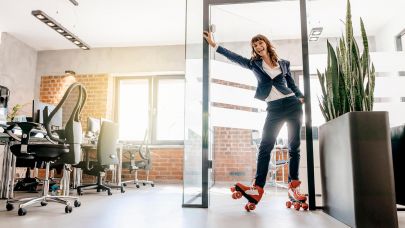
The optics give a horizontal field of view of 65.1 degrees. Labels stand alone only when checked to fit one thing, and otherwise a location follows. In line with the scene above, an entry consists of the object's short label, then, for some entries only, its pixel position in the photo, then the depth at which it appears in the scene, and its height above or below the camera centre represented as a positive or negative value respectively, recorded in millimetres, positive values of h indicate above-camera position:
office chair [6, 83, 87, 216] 2674 -44
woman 2711 +304
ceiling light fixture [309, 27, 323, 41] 5216 +1875
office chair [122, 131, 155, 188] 5382 -339
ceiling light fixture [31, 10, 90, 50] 4789 +1868
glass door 2971 +638
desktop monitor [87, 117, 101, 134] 5367 +291
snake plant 2170 +467
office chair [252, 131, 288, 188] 4926 -303
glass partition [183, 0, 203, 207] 2938 +335
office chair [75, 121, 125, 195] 4191 -207
